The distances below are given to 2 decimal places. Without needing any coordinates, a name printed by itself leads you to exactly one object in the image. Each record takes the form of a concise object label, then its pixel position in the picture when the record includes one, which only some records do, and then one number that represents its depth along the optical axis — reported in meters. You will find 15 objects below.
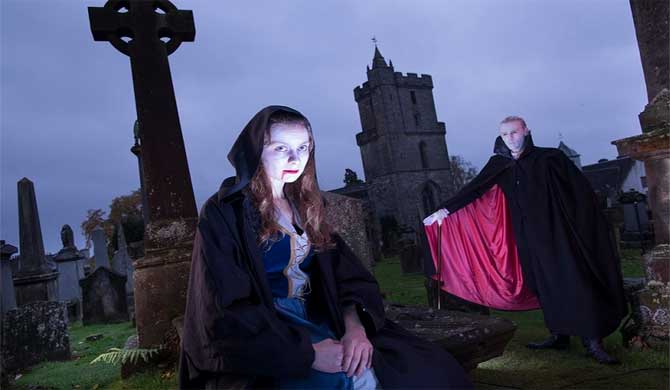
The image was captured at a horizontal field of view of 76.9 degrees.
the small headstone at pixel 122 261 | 14.44
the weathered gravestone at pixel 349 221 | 4.55
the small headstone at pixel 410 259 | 14.32
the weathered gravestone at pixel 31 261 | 7.52
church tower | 43.69
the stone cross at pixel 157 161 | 4.34
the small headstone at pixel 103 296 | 11.04
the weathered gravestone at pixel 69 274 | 12.91
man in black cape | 4.06
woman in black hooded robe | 1.82
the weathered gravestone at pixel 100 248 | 14.02
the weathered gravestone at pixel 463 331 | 2.69
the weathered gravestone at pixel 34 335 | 6.52
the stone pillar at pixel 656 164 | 4.02
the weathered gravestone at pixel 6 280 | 6.63
